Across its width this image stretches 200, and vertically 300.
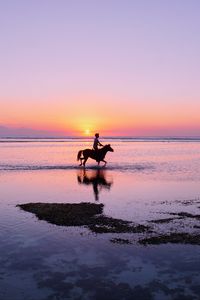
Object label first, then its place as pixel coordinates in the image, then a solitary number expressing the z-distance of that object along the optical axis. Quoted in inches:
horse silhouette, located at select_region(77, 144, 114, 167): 1656.0
